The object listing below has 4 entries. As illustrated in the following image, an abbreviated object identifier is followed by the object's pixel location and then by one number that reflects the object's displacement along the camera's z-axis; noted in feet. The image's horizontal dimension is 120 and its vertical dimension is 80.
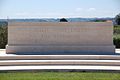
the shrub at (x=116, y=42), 55.92
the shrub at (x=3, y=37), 55.98
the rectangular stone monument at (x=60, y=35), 43.98
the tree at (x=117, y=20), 154.86
